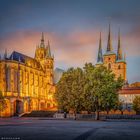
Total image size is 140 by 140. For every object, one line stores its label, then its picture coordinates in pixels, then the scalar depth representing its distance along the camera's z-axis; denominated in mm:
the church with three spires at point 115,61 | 170625
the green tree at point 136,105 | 90888
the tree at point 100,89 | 52406
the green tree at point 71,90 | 55312
